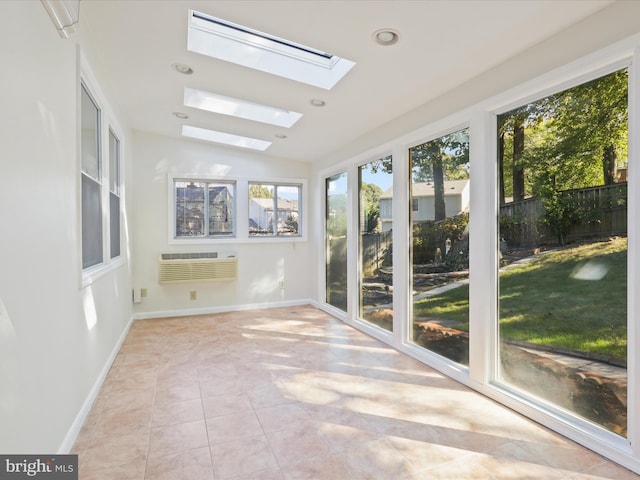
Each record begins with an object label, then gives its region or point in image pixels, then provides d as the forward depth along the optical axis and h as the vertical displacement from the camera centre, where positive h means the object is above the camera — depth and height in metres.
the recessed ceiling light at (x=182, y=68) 2.91 +1.41
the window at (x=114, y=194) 3.53 +0.45
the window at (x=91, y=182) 2.54 +0.43
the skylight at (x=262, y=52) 2.62 +1.44
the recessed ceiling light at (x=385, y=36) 2.20 +1.26
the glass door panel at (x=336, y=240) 4.88 -0.06
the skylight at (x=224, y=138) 4.86 +1.40
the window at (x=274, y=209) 5.60 +0.43
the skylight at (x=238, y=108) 3.80 +1.43
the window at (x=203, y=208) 5.22 +0.43
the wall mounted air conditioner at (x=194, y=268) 4.90 -0.43
